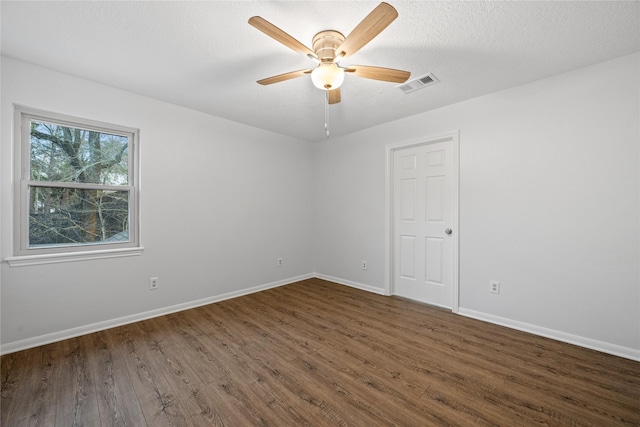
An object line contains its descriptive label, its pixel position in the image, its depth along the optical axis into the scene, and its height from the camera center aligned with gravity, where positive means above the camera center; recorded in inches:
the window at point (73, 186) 92.9 +9.5
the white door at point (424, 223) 127.0 -4.3
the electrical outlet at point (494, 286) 110.5 -30.2
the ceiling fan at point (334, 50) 58.1 +41.5
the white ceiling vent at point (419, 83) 98.8 +51.6
